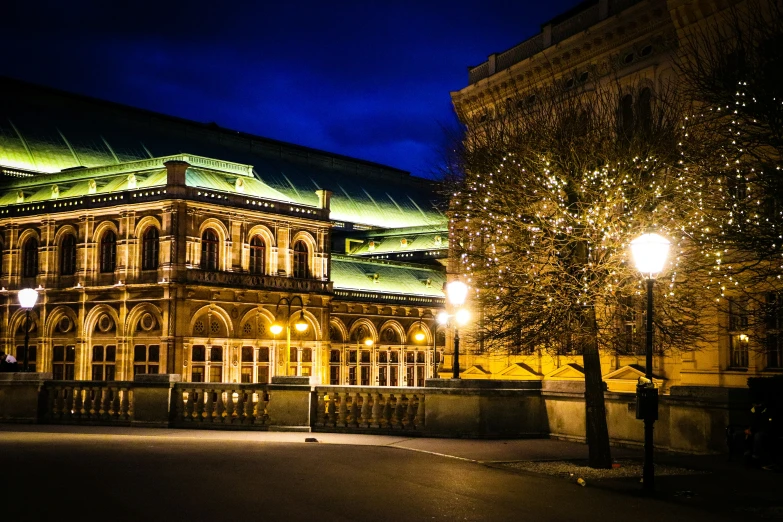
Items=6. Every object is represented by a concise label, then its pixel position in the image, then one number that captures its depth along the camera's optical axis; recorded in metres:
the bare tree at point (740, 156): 18.75
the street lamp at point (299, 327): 42.21
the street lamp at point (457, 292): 26.03
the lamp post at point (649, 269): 17.66
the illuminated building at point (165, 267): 63.00
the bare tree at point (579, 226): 21.84
